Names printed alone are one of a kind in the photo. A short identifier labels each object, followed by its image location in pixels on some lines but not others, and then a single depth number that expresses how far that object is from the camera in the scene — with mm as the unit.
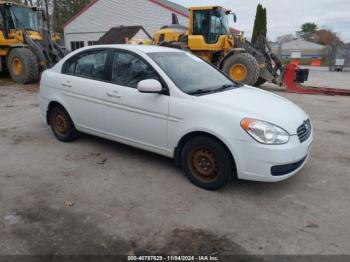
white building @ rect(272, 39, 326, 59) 77350
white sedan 3725
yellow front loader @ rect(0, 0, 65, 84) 12219
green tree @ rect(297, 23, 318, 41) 94312
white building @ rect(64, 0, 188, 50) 26328
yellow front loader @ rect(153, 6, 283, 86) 12297
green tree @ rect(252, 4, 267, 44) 24419
